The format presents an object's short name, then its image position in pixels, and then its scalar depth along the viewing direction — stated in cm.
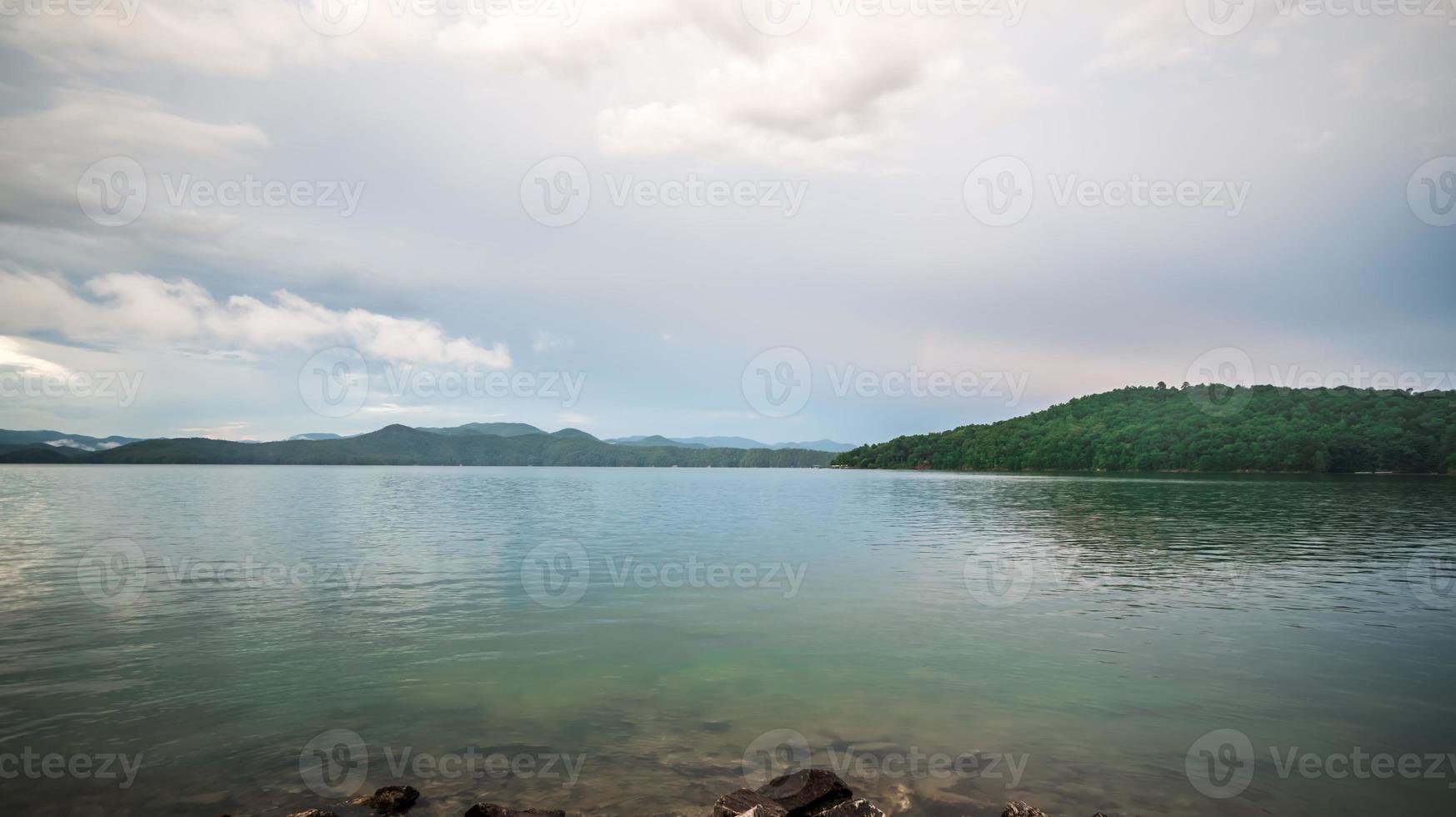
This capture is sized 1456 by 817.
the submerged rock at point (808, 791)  1031
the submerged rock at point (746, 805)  978
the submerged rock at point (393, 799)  1073
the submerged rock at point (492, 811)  1001
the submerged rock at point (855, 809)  969
